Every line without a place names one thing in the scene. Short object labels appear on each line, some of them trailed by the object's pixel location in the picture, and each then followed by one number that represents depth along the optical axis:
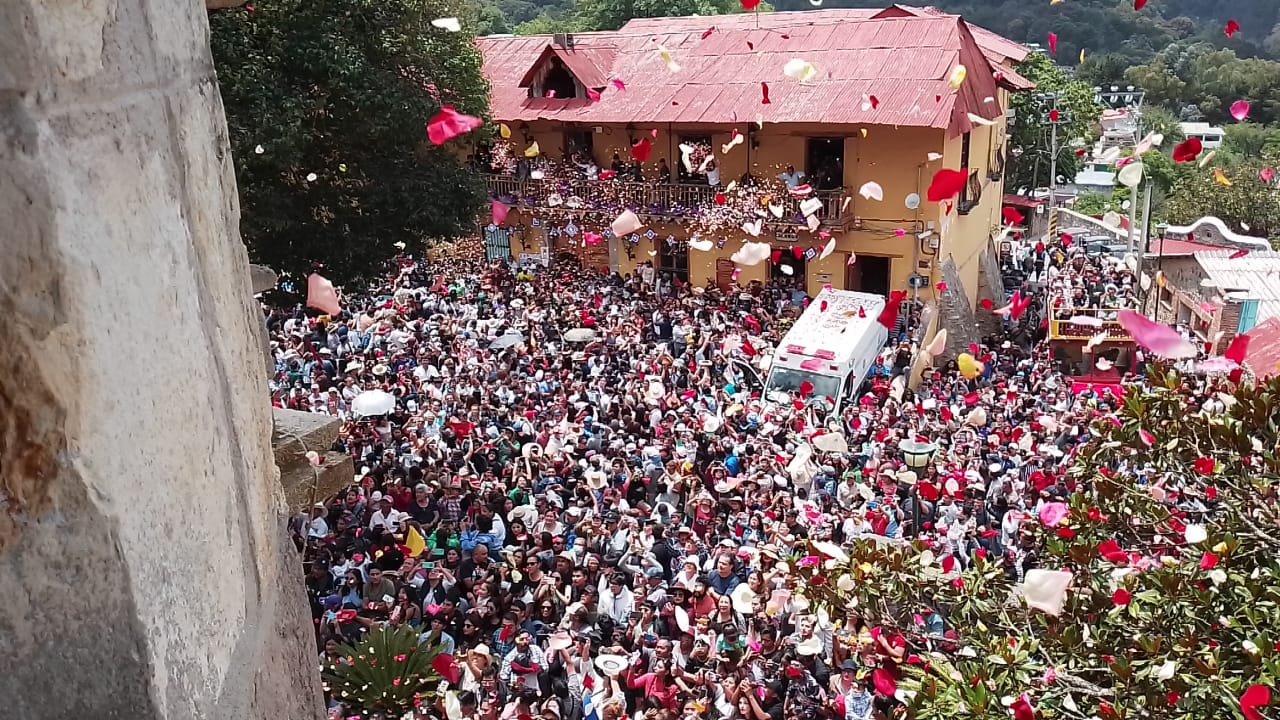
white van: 13.32
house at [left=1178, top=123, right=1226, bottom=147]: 48.19
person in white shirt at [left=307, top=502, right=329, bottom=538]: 9.23
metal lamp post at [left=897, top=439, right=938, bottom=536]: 10.52
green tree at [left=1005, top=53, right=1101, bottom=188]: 30.08
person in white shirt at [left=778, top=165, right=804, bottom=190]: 17.94
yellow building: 17.41
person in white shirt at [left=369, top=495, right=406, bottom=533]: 9.37
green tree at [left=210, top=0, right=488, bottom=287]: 10.77
